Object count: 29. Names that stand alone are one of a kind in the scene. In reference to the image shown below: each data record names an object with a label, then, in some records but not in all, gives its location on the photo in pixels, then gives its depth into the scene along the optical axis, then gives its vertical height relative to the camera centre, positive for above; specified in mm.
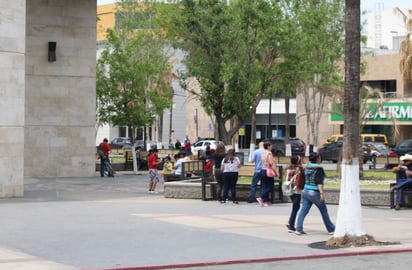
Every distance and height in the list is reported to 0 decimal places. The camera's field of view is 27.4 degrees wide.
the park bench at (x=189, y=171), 27203 -655
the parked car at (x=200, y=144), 61722 +546
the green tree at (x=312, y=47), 38156 +5507
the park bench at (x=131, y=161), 40062 -477
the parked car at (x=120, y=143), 71025 +686
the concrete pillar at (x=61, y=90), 33188 +2403
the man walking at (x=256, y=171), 22359 -512
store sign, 61500 +3015
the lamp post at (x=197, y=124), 79875 +2590
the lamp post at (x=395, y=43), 73875 +9675
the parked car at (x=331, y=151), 49688 +64
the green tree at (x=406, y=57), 45059 +5287
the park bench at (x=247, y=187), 22969 -978
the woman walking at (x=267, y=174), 22094 -580
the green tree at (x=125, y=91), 38344 +2770
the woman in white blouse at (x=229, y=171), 22578 -520
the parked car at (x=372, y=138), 58781 +999
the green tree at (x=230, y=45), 36031 +4603
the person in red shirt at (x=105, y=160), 34656 -378
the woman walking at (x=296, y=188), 16375 -704
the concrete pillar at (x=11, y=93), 23000 +1568
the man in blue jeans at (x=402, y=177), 20922 -610
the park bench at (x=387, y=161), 35781 -391
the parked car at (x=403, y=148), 44531 +243
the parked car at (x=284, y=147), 55450 +342
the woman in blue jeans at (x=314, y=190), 15805 -713
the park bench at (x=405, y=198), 21259 -1152
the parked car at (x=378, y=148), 50500 +274
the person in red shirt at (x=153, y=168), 25891 -523
